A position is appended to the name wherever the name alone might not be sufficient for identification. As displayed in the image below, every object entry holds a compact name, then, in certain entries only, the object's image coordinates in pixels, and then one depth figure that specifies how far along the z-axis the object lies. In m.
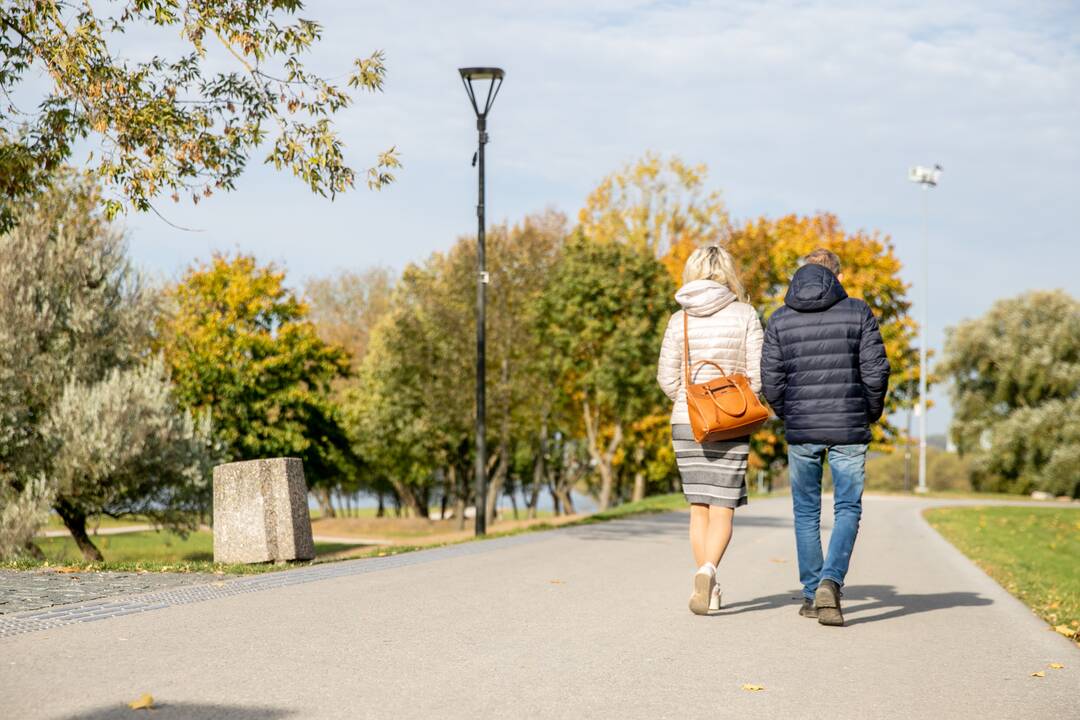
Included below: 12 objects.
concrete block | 10.58
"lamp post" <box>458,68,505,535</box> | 17.09
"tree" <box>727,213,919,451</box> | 42.31
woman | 7.13
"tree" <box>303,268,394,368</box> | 50.66
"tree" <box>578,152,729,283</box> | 42.78
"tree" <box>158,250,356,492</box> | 38.16
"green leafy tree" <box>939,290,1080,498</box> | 49.62
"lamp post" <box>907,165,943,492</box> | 52.59
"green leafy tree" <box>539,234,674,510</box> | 33.62
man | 6.91
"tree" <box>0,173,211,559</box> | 18.53
